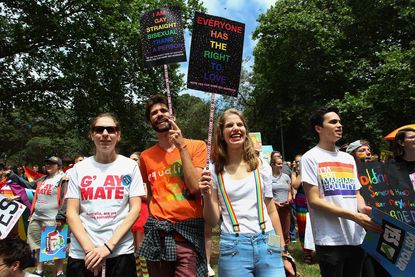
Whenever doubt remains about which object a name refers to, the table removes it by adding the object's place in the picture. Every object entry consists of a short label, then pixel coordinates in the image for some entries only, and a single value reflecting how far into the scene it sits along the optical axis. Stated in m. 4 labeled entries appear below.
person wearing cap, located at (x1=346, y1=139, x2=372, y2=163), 4.96
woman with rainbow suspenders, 2.55
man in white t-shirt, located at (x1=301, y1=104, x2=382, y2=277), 2.98
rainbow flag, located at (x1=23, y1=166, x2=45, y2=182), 9.24
